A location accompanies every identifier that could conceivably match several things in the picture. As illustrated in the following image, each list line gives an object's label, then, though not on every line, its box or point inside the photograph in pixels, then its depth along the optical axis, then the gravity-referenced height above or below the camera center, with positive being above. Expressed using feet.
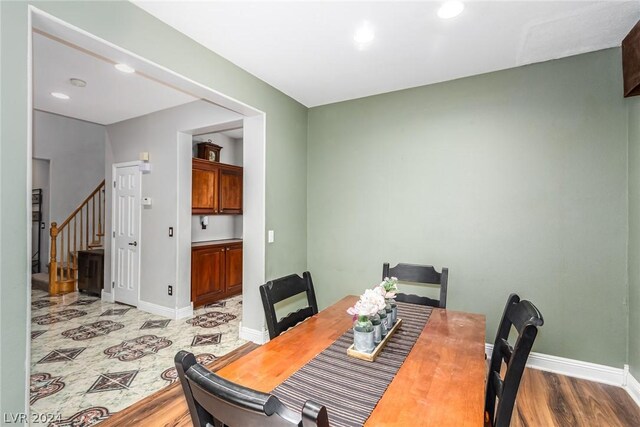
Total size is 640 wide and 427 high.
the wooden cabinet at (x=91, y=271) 16.11 -3.29
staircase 18.66 -1.34
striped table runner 3.36 -2.21
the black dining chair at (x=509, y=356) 3.47 -1.96
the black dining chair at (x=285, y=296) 5.73 -1.75
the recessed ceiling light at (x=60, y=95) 11.59 +4.57
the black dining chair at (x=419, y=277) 7.54 -1.69
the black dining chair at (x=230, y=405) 2.11 -1.45
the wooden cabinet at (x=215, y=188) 15.23 +1.32
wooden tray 4.51 -2.15
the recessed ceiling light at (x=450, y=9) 6.37 +4.48
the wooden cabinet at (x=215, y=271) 14.30 -3.07
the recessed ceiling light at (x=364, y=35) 7.23 +4.50
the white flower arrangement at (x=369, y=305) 4.59 -1.43
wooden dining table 3.31 -2.22
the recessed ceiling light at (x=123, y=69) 9.05 +4.44
